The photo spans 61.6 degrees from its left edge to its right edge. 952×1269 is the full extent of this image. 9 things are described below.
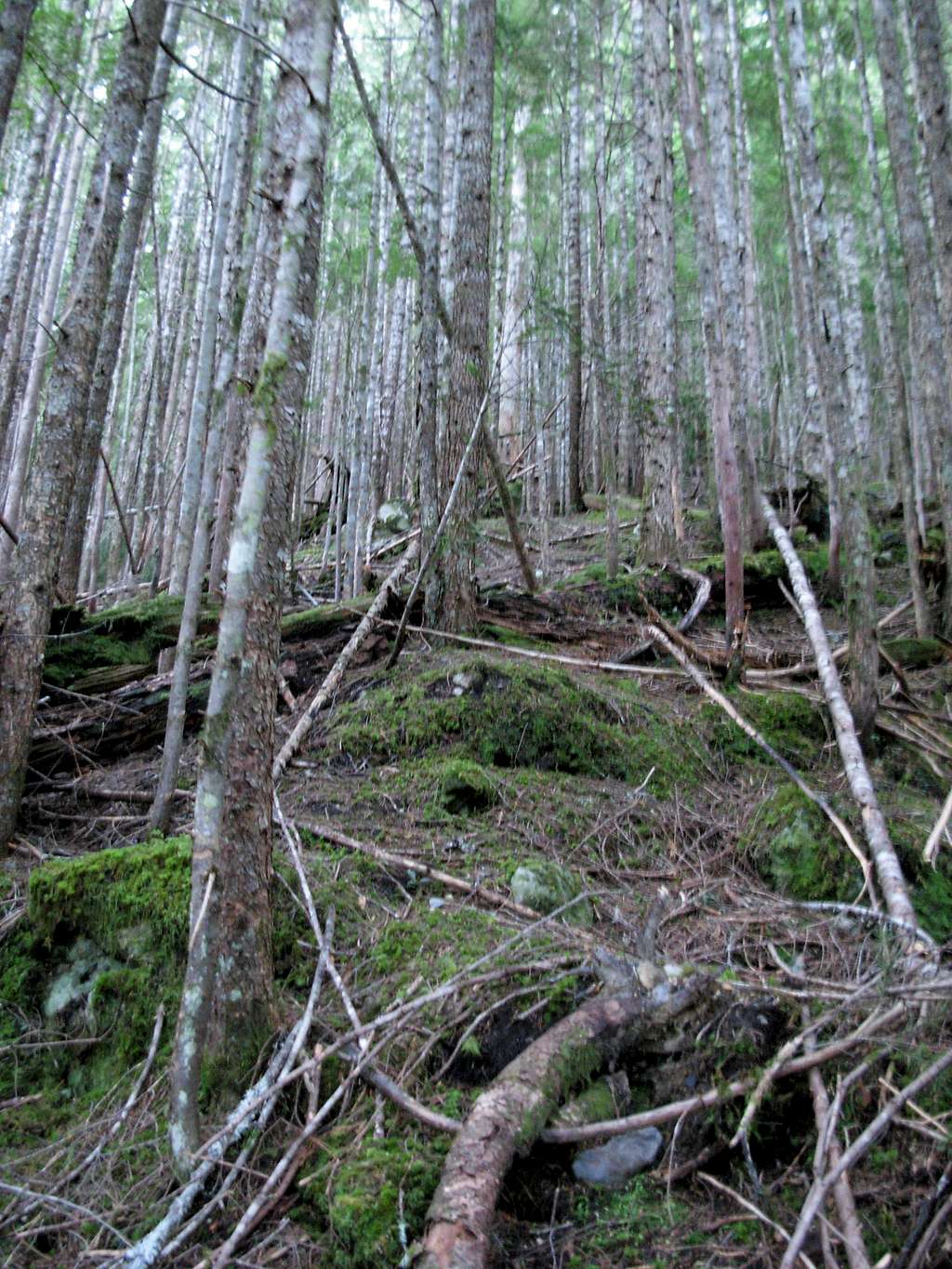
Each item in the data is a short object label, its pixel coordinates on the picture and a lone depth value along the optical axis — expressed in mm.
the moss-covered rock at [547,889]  3404
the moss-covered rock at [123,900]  3137
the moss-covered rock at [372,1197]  2045
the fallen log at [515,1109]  1945
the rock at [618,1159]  2225
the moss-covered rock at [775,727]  5125
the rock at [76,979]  3219
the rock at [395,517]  12125
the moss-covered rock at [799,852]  3740
